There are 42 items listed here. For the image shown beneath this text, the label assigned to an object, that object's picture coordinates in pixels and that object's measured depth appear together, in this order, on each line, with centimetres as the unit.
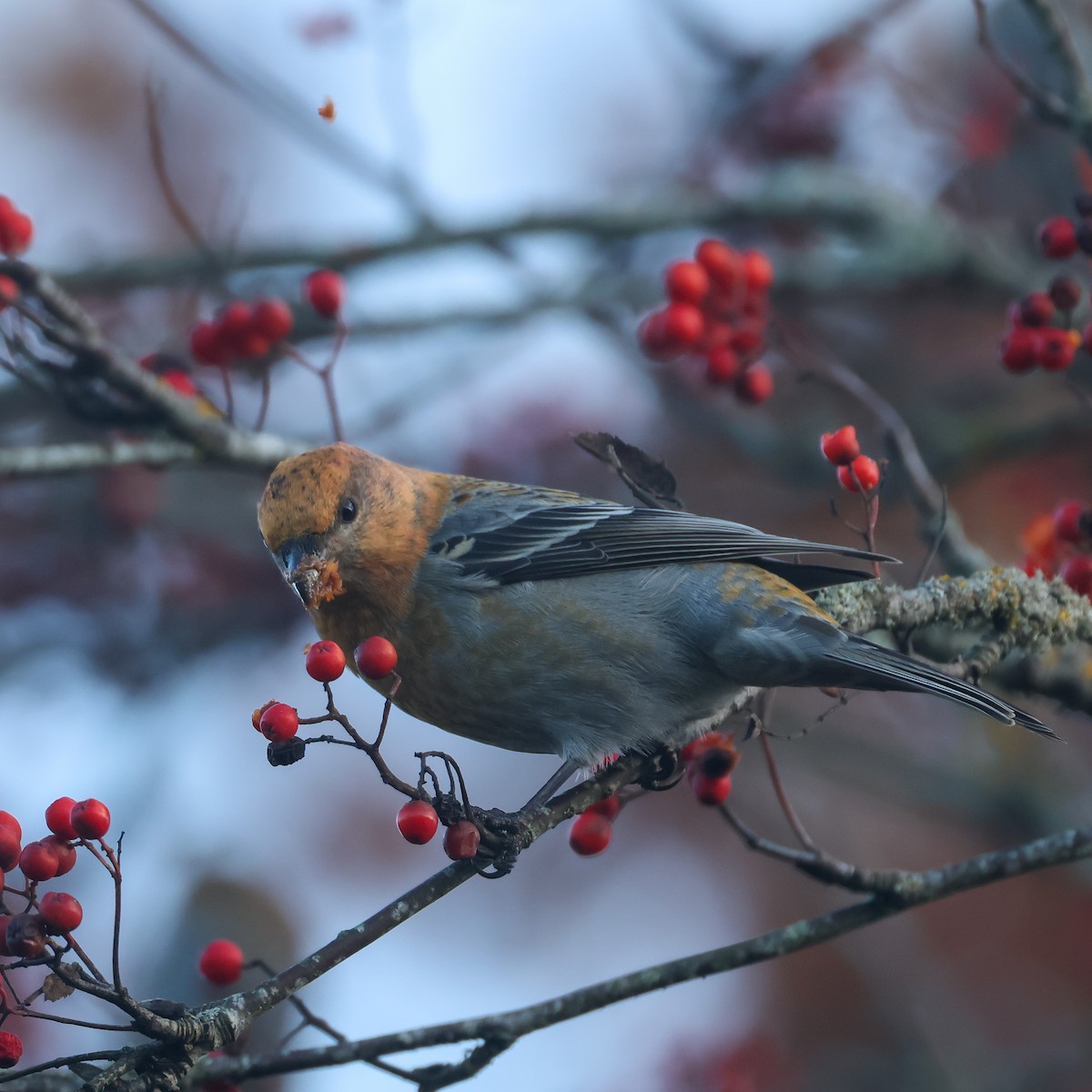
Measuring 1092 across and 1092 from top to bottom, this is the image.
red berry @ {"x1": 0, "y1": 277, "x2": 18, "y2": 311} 577
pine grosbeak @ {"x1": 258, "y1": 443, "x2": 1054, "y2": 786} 647
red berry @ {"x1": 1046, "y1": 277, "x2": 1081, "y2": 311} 637
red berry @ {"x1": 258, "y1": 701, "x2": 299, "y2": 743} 421
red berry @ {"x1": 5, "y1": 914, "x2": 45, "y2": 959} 370
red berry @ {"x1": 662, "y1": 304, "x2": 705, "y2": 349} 750
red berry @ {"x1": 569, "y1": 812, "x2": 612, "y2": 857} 588
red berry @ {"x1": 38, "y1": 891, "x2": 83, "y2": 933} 376
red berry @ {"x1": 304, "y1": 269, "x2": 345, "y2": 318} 735
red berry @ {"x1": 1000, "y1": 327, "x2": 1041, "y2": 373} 645
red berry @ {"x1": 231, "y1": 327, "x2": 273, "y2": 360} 740
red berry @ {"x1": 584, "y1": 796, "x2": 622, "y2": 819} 609
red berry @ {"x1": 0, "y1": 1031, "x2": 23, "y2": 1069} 394
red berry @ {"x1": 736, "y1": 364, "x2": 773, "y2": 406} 770
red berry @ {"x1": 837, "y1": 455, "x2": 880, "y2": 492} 589
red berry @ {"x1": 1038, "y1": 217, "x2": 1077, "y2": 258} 645
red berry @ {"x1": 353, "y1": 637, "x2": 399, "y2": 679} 476
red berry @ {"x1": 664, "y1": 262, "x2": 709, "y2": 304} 766
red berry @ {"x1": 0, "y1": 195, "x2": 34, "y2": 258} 616
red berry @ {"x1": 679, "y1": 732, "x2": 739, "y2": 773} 598
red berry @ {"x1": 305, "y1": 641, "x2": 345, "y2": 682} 449
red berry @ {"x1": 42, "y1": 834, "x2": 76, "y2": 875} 420
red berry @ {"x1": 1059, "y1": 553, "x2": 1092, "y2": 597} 655
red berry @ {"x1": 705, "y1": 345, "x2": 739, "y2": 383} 768
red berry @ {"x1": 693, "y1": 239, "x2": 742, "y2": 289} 792
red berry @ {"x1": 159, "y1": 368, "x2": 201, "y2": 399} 739
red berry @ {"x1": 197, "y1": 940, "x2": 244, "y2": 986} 522
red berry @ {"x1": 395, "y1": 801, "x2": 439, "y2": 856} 464
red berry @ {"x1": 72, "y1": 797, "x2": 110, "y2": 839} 419
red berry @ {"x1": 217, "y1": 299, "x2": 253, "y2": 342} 739
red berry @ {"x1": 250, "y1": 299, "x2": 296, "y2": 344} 734
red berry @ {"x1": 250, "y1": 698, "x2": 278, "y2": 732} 429
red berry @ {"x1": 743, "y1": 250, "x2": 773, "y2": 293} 800
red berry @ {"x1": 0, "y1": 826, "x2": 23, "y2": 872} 404
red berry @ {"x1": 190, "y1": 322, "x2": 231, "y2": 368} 743
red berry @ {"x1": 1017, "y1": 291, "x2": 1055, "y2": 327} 645
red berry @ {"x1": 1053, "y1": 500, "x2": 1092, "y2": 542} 639
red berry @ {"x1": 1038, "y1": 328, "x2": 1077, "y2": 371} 641
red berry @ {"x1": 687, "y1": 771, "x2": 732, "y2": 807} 590
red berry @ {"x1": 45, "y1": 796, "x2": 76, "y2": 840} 421
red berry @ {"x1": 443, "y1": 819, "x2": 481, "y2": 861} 480
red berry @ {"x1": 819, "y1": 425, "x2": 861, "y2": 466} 580
